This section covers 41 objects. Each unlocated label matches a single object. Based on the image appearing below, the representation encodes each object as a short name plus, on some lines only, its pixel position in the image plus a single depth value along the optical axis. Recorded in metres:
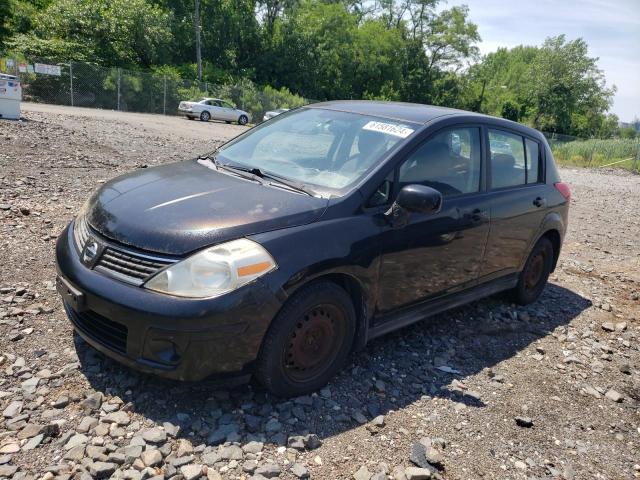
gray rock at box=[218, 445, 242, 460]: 2.67
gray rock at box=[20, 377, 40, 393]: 3.01
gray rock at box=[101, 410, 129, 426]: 2.81
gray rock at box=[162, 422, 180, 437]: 2.78
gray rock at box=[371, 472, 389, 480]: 2.67
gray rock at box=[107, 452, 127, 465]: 2.56
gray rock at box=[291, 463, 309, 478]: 2.61
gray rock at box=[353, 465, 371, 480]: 2.66
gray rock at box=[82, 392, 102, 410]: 2.89
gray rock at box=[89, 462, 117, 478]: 2.46
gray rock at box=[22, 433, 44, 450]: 2.58
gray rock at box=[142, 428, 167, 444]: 2.70
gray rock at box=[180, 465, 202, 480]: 2.51
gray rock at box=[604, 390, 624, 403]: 3.81
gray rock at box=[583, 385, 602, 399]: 3.84
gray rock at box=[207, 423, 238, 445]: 2.77
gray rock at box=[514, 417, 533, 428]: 3.34
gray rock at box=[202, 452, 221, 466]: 2.62
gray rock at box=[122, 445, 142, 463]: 2.57
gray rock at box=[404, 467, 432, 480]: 2.70
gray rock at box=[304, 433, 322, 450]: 2.83
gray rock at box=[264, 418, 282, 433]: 2.89
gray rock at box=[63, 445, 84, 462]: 2.55
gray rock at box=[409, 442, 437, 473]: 2.82
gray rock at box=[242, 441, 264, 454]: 2.73
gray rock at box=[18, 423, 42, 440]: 2.66
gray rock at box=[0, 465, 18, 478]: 2.41
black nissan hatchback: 2.76
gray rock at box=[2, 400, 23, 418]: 2.80
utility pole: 36.41
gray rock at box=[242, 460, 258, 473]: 2.60
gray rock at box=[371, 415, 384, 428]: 3.10
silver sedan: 30.06
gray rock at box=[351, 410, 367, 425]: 3.11
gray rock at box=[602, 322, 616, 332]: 5.06
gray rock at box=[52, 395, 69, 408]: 2.90
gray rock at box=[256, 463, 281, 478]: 2.58
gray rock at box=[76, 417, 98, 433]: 2.74
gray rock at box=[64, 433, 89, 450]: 2.63
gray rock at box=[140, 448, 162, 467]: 2.56
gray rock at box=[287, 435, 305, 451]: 2.80
